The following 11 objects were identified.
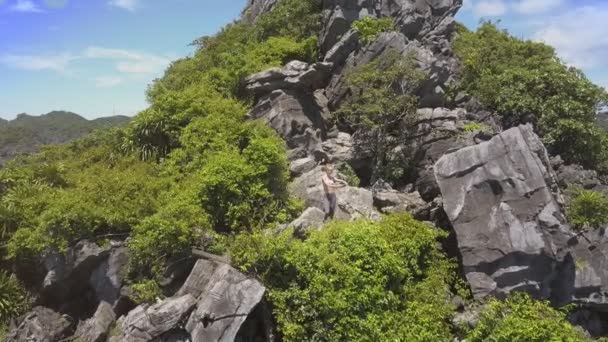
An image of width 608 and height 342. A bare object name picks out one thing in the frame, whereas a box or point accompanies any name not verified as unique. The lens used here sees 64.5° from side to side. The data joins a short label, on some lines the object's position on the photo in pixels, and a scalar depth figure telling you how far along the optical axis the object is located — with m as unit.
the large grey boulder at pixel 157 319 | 11.49
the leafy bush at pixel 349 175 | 18.01
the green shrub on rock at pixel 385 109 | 18.36
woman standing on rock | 15.61
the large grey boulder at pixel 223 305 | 11.38
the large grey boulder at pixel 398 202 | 15.89
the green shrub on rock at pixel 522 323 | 11.61
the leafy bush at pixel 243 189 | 14.76
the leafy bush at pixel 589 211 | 14.77
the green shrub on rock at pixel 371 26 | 21.83
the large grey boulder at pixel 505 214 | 13.01
